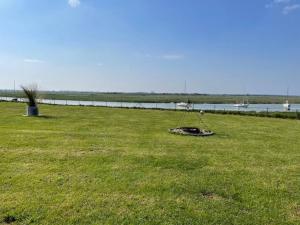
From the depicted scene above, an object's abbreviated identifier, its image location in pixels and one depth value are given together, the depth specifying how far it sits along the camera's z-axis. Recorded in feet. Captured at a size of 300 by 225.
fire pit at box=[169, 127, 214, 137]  26.53
